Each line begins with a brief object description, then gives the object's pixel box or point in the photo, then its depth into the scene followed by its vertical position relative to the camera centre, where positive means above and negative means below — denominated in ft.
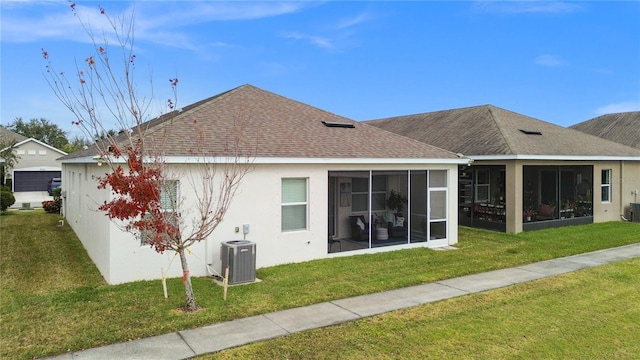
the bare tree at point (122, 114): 23.75 +3.88
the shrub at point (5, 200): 75.82 -3.54
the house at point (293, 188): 32.48 -0.82
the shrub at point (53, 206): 78.02 -4.78
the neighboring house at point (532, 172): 55.47 +1.04
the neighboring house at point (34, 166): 128.06 +4.07
